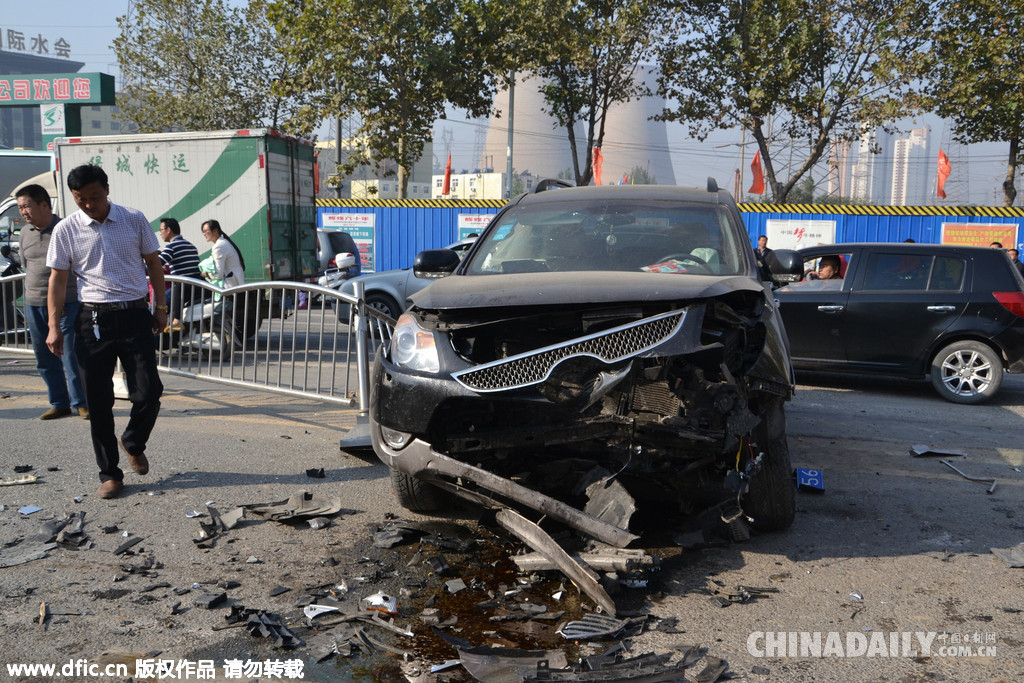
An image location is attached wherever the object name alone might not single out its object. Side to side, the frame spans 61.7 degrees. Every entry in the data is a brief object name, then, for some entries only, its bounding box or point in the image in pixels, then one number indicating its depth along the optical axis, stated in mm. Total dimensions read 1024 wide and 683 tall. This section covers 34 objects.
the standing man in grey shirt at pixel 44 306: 6477
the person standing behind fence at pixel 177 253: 9680
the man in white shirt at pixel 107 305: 4961
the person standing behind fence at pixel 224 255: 10930
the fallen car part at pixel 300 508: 4652
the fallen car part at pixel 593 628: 3336
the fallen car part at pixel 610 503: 3648
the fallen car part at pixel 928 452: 6320
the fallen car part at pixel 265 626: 3268
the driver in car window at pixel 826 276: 9195
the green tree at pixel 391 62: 21125
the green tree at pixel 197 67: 28875
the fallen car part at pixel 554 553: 3492
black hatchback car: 8547
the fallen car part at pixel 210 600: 3590
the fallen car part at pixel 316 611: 3504
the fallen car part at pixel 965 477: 5426
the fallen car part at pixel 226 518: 4539
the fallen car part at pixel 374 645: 3217
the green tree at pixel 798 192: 57556
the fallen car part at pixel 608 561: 3504
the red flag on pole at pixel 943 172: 24219
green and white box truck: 12930
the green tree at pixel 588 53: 22547
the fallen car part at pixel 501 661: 3010
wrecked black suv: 3629
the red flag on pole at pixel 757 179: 26469
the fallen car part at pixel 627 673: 2969
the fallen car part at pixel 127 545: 4168
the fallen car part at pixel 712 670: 3045
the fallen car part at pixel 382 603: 3559
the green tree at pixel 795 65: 20422
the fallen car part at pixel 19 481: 5188
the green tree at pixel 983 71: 18359
